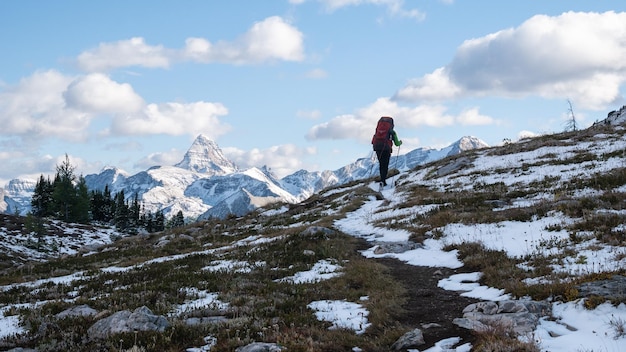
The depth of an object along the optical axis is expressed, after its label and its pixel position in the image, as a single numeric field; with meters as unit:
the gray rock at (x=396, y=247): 16.17
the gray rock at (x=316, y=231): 20.16
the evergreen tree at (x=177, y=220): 110.59
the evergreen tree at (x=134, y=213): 103.54
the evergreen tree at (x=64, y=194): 84.69
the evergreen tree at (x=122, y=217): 97.62
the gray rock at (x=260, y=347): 6.93
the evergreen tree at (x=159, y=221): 115.80
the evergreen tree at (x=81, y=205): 90.50
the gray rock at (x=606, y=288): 7.50
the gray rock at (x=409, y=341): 7.43
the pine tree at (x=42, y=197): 95.62
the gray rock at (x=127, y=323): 8.38
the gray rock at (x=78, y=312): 10.19
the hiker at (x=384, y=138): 32.84
